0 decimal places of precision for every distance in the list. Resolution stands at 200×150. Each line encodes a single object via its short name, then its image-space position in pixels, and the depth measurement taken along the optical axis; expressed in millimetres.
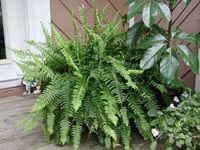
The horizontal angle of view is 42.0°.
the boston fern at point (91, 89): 1271
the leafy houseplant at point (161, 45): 1213
